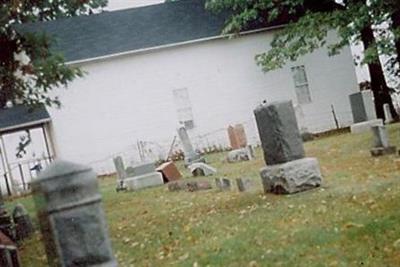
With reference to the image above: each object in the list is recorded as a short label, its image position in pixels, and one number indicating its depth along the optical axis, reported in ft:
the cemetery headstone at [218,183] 44.44
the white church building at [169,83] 96.89
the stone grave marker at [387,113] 90.27
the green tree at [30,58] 46.60
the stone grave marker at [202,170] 58.75
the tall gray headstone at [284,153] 35.73
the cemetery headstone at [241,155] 67.87
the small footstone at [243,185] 41.60
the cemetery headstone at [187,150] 74.74
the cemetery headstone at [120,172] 63.34
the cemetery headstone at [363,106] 75.05
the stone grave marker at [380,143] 45.78
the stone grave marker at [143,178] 59.21
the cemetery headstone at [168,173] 60.49
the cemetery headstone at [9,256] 23.36
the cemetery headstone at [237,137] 82.64
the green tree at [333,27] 67.62
